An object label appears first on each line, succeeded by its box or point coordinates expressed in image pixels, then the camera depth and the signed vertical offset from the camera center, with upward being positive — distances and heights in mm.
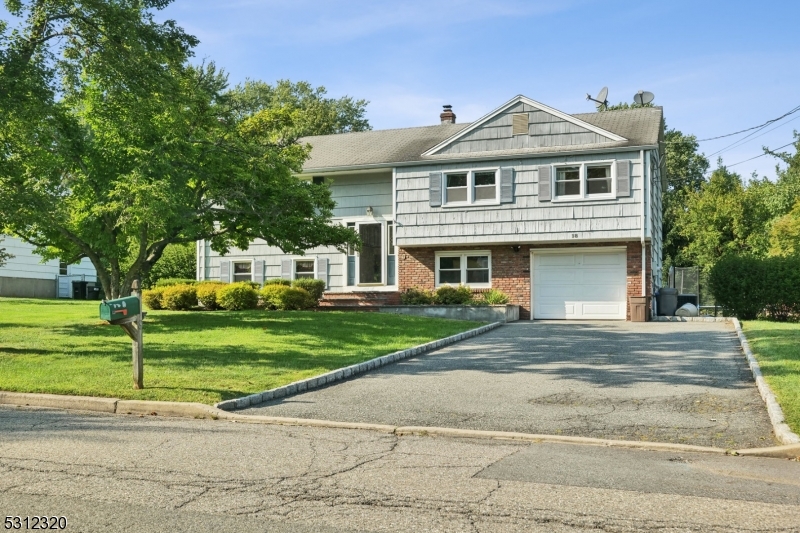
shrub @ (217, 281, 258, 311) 25438 -302
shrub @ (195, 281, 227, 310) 25812 -238
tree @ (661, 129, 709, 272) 50344 +7847
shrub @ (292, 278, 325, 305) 26906 +54
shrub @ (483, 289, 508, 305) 24859 -346
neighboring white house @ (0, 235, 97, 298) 37750 +638
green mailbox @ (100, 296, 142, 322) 9875 -266
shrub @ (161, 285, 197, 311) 25859 -305
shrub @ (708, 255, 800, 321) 23578 +14
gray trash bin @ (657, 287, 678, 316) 25812 -474
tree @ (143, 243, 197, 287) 34000 +999
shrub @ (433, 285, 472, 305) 25125 -283
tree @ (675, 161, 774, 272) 42625 +3530
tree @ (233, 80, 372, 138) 51812 +12876
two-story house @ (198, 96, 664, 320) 24578 +2530
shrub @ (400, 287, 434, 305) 25875 -322
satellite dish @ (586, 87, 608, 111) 31078 +7548
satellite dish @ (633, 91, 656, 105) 29208 +7140
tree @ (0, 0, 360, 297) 15984 +3195
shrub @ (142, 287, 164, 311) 26062 -337
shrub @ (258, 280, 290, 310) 25505 -210
